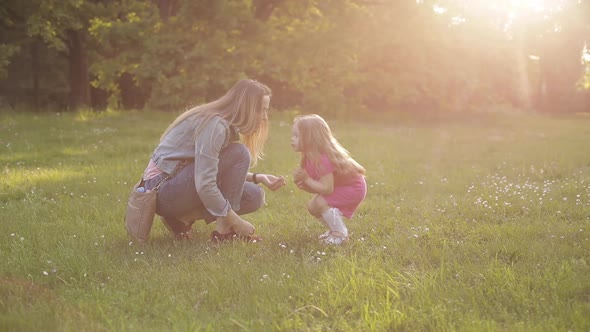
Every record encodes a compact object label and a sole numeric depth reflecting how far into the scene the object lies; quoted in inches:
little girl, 226.2
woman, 214.7
